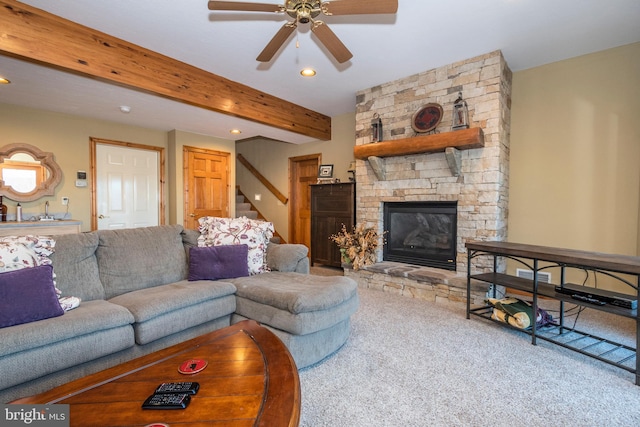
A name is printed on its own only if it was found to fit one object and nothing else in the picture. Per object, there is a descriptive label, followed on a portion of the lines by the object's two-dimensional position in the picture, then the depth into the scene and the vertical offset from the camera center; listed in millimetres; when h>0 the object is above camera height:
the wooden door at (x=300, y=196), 6098 +251
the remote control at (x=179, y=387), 1076 -631
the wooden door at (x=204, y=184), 5574 +446
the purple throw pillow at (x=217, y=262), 2661 -473
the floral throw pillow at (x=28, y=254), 1850 -292
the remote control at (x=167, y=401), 1001 -631
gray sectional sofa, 1604 -650
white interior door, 4941 +342
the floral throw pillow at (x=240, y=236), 2893 -264
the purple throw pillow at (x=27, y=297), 1659 -500
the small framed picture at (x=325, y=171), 5332 +645
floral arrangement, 4184 -503
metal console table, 1981 -631
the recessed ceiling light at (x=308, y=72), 3598 +1598
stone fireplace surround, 3322 +480
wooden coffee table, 956 -645
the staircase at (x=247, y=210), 6553 -43
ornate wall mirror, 4113 +468
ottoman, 1999 -705
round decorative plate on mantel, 3623 +1084
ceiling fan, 1892 +1254
